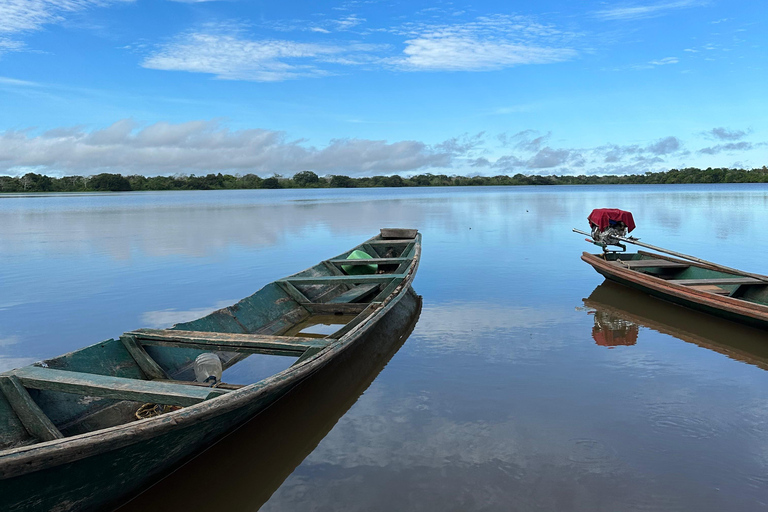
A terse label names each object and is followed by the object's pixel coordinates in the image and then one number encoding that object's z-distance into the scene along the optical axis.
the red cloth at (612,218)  11.31
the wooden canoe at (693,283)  7.48
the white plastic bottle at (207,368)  4.98
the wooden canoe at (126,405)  2.98
